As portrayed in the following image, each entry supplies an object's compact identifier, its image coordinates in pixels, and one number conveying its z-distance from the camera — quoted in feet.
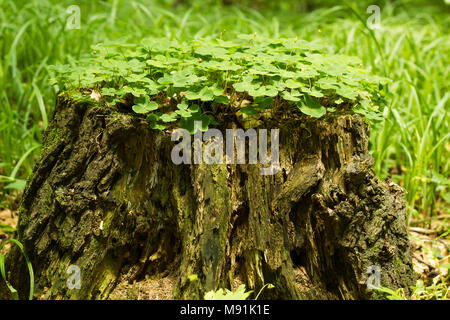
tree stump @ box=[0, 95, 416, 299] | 4.75
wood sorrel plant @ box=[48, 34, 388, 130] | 4.81
